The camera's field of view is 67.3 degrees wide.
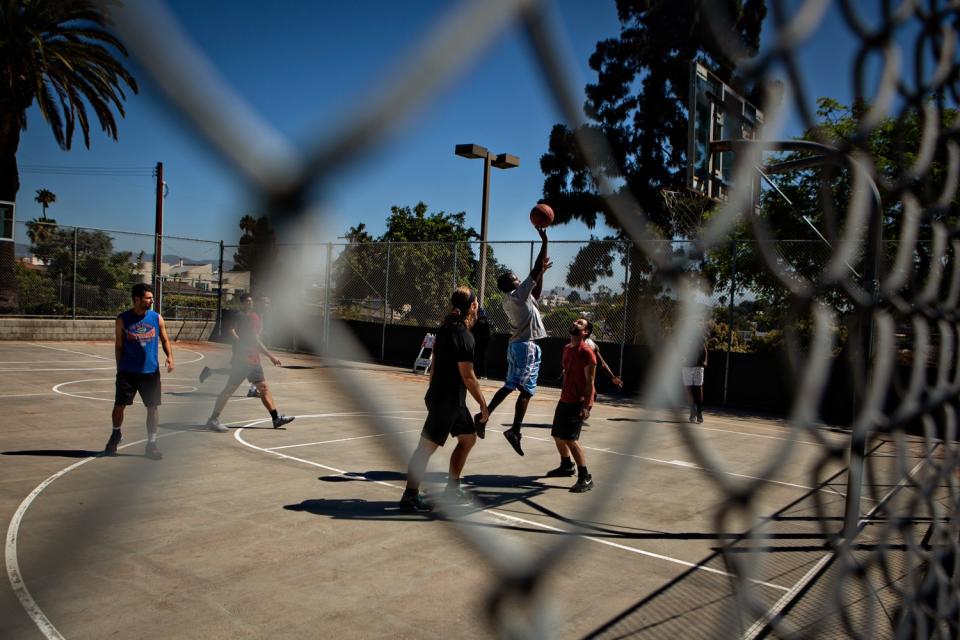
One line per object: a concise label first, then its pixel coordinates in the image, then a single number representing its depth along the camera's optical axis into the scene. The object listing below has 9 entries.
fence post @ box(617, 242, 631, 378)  16.55
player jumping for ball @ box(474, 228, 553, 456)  7.98
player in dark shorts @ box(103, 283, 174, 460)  7.38
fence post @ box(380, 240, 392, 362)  19.95
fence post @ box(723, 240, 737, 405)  15.26
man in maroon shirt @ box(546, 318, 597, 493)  6.83
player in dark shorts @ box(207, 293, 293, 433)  7.46
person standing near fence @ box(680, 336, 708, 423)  12.08
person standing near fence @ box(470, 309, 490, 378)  14.38
